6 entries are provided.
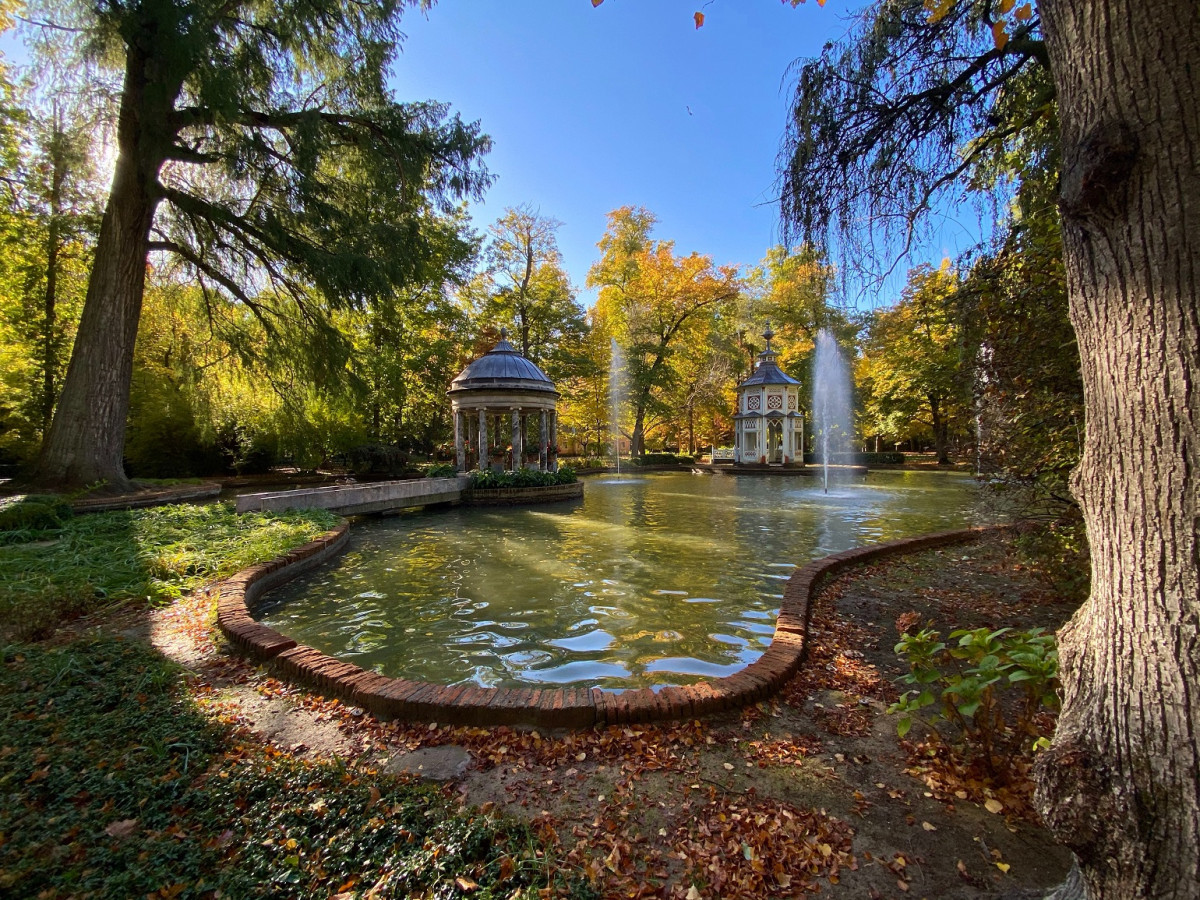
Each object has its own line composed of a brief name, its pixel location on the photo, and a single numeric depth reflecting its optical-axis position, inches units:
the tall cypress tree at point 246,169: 392.8
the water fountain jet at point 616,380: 1229.1
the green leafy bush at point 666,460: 1346.9
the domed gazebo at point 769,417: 1141.1
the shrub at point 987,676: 86.4
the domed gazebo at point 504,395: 686.5
